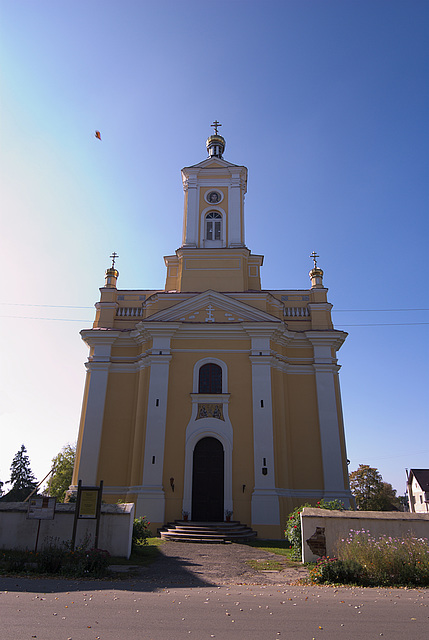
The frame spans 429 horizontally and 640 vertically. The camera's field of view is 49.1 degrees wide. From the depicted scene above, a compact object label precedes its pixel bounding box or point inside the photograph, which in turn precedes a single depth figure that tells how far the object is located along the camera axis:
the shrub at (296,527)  12.47
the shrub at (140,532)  13.56
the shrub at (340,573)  9.40
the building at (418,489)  49.65
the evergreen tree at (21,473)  57.16
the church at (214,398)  20.27
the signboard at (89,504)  11.48
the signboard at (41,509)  11.69
